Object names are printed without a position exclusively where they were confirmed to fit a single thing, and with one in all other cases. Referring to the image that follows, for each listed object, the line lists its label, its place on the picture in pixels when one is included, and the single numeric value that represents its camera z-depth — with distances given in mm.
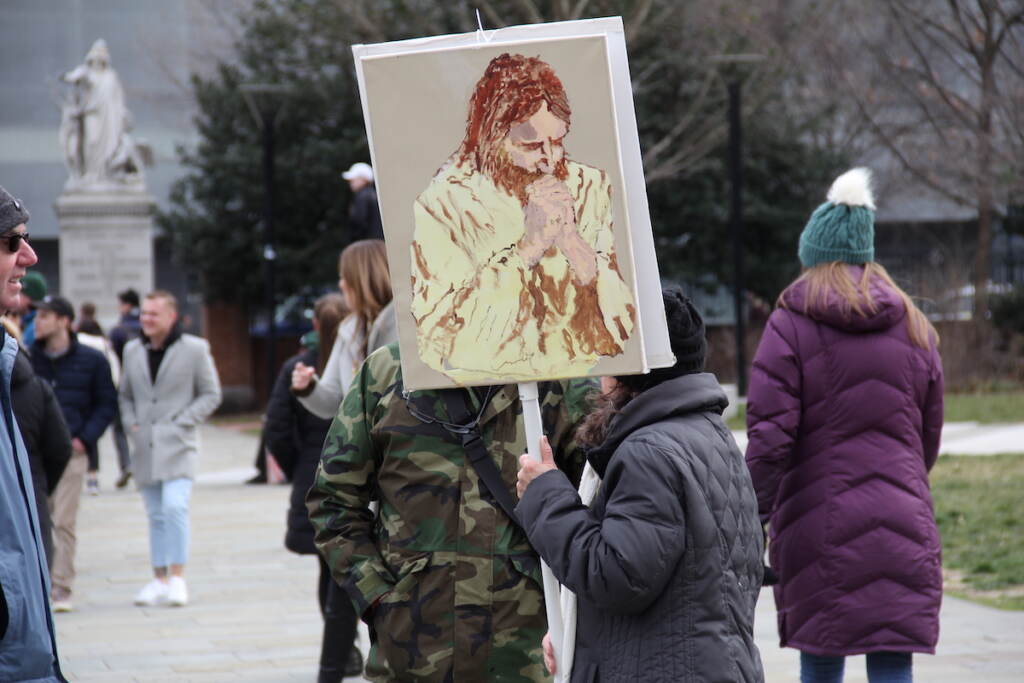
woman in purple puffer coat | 9687
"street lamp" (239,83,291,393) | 44781
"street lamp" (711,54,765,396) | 39531
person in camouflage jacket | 7738
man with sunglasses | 6227
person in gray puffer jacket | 6289
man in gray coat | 19047
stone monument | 54562
